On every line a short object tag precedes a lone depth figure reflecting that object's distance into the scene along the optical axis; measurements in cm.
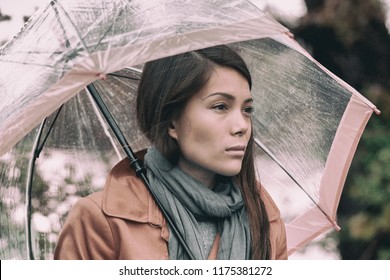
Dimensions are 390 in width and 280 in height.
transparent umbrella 430
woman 462
